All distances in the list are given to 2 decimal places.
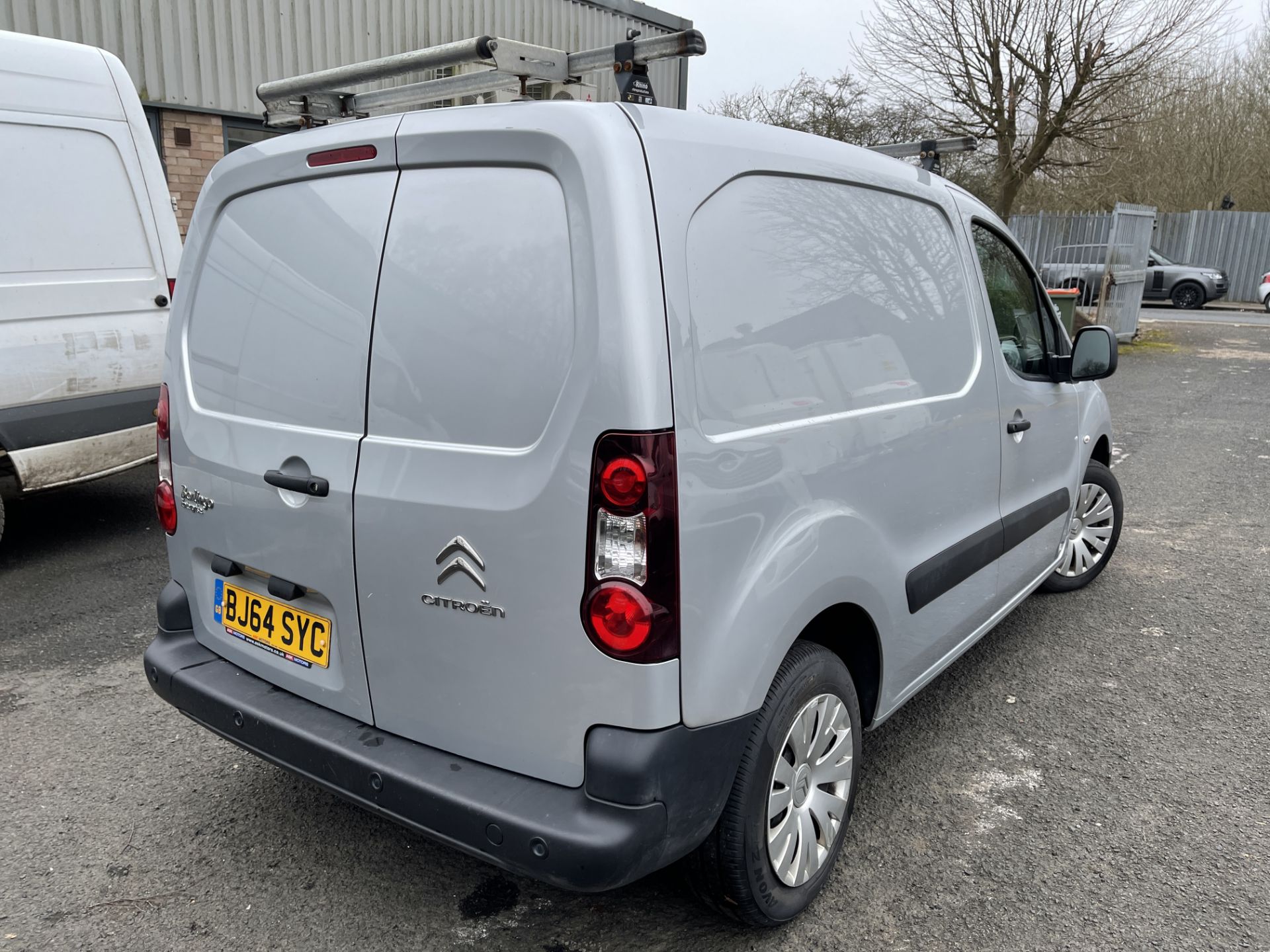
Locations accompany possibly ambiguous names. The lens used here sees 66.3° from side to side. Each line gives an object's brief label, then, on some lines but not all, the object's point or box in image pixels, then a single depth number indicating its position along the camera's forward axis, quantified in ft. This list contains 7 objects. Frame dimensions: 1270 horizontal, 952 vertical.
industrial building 26.91
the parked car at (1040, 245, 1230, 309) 82.23
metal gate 47.24
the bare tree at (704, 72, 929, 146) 66.28
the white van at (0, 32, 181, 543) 15.40
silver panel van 6.22
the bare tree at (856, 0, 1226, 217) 50.57
